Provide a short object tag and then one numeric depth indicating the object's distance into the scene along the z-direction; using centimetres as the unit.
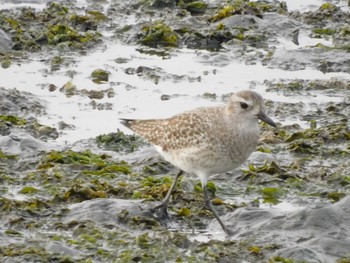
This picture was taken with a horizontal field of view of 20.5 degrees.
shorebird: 876
